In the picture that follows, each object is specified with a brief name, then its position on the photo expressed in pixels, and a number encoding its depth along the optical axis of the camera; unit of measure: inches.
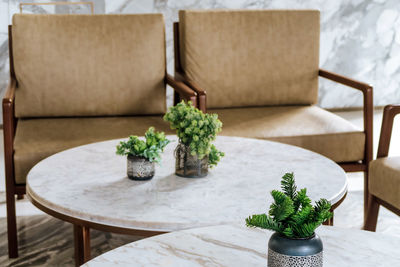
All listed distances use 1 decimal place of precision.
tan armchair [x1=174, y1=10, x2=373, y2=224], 140.0
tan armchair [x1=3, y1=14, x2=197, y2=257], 134.6
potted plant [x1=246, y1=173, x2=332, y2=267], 65.7
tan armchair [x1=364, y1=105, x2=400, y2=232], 111.2
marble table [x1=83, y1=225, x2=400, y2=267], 78.0
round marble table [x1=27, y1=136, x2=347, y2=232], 93.2
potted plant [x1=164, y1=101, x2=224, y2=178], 100.8
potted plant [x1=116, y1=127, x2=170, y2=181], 101.5
